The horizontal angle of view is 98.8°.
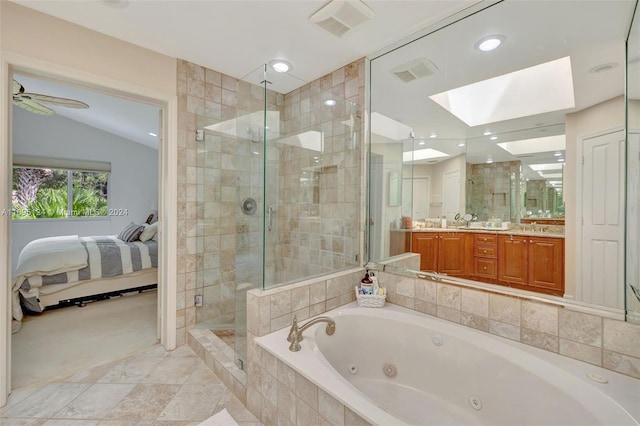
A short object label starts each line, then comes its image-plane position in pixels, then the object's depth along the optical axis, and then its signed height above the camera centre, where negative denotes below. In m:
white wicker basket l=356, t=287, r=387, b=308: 2.00 -0.66
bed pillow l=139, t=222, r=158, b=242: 4.18 -0.36
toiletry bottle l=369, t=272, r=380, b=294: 2.07 -0.55
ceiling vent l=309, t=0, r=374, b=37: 1.68 +1.26
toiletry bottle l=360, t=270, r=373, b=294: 2.06 -0.57
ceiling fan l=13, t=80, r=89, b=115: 2.92 +1.24
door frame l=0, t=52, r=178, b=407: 1.69 +0.23
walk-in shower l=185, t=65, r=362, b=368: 2.31 +0.25
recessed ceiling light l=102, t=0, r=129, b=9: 1.68 +1.28
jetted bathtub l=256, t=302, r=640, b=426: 1.12 -0.81
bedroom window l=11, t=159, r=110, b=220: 5.09 +0.31
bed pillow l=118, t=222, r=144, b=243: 4.15 -0.38
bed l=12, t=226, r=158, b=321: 3.00 -0.74
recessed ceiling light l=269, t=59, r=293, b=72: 2.42 +1.32
